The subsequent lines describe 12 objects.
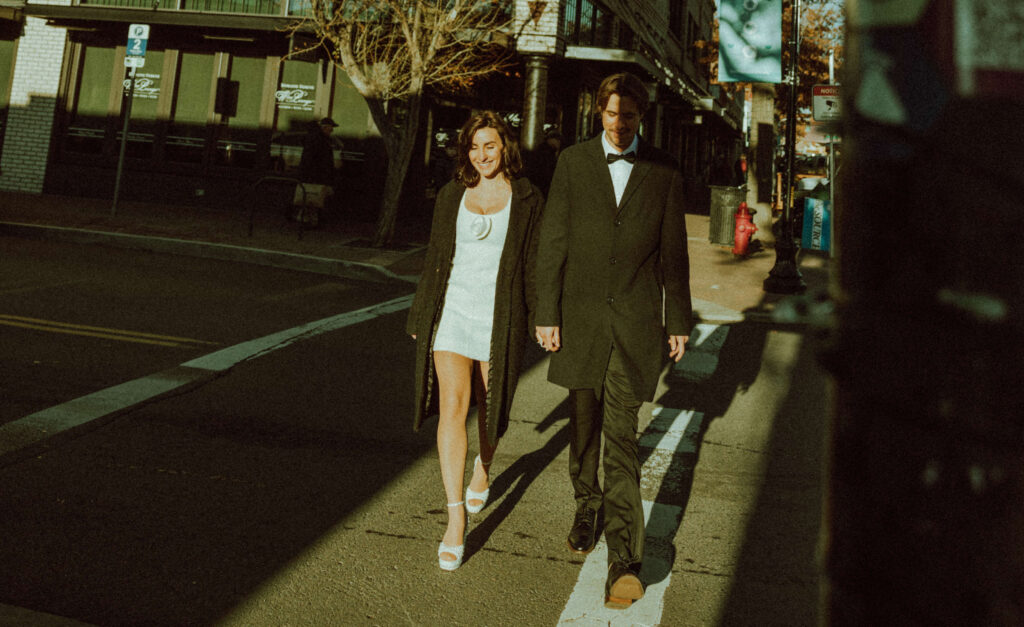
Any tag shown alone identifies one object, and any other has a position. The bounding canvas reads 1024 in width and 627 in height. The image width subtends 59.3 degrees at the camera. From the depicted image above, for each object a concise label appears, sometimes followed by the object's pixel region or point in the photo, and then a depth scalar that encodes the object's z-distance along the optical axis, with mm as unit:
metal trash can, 17484
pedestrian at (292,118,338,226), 16812
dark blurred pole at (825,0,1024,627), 971
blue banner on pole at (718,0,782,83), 14836
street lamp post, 12906
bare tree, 14562
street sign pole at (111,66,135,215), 14680
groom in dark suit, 3826
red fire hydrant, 16438
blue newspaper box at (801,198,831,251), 18859
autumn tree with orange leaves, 28406
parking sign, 14938
